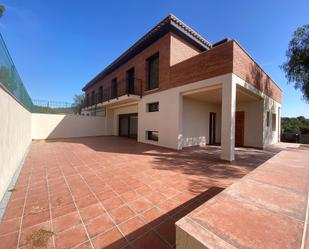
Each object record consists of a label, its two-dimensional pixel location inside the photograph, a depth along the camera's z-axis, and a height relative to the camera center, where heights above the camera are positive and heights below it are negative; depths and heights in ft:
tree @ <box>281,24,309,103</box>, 27.12 +13.20
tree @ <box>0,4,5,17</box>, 25.49 +19.91
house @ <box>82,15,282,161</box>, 19.07 +5.96
